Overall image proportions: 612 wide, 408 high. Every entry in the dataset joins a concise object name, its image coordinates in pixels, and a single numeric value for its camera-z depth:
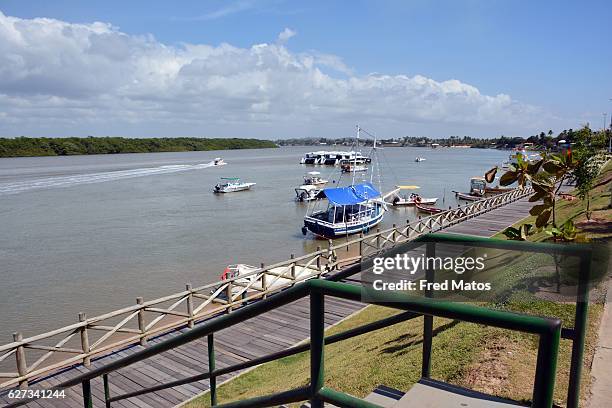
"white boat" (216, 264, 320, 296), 13.89
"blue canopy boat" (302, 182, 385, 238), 29.38
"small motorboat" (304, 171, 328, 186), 62.10
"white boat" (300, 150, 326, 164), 123.94
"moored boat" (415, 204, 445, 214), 41.17
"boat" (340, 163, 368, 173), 91.61
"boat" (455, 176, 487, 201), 49.41
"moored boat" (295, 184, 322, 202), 47.41
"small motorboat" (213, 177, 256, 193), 56.43
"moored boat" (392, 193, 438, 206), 45.16
